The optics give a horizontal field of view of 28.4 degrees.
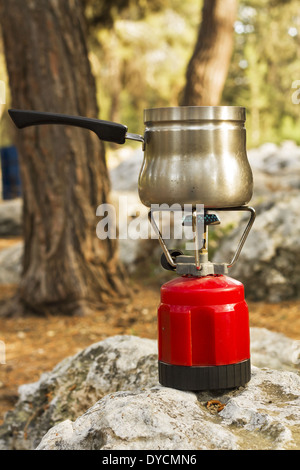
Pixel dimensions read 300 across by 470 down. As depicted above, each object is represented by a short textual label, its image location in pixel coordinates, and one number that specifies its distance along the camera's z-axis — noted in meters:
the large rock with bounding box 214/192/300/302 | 5.00
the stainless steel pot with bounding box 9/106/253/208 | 1.86
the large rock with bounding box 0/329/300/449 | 1.61
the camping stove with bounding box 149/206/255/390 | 1.90
